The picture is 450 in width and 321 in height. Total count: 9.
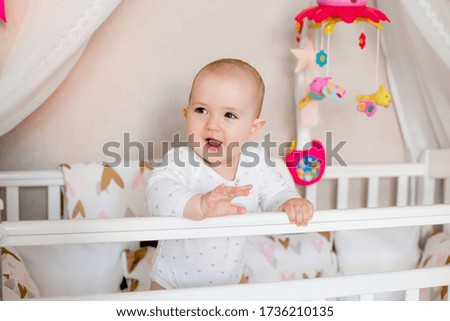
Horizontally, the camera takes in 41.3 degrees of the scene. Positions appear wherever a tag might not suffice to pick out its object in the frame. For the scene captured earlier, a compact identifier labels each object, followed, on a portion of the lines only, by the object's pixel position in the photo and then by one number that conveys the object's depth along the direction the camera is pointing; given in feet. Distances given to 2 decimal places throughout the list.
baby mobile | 5.29
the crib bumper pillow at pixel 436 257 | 5.34
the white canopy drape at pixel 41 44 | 4.54
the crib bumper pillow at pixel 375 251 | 5.91
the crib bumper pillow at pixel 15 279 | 4.03
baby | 4.10
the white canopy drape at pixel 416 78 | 5.71
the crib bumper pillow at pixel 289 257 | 5.51
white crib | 3.22
